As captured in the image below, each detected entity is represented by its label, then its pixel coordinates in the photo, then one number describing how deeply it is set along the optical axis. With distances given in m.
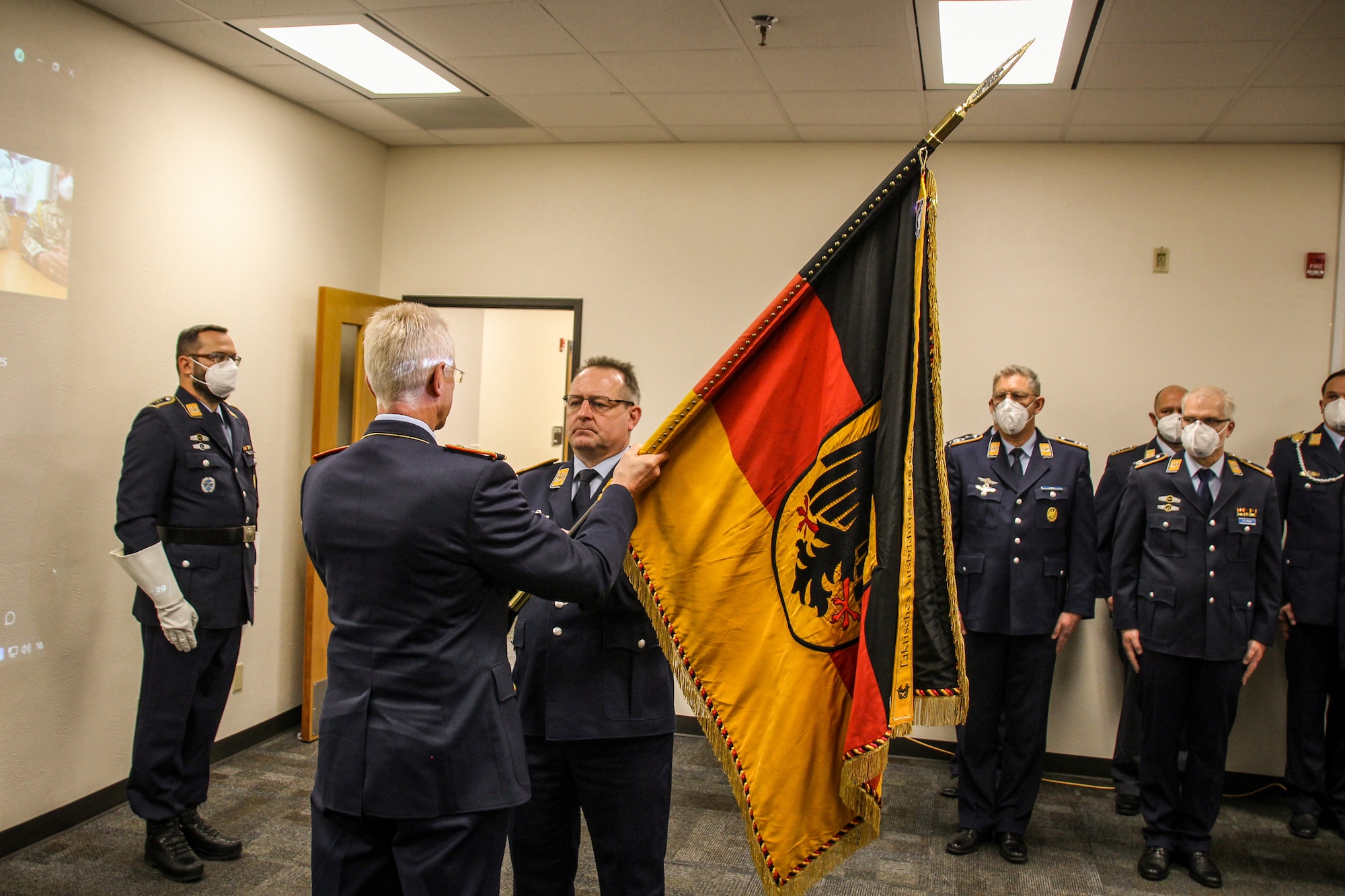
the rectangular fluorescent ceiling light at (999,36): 3.18
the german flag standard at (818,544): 1.74
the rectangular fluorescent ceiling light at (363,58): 3.65
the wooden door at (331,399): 4.55
